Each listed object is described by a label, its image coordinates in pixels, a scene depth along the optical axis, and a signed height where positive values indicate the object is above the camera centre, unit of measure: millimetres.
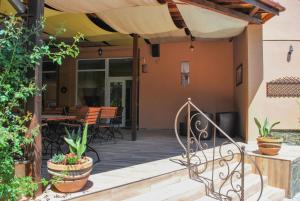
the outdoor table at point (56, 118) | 6105 -322
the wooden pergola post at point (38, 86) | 3604 +142
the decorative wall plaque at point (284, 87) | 7934 +297
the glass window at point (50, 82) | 13382 +678
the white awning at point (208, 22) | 6621 +1625
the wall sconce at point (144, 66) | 12023 +1154
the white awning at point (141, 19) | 6445 +1595
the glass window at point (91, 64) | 12859 +1309
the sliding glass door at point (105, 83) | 12555 +614
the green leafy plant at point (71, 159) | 3793 -639
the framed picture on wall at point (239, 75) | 8977 +666
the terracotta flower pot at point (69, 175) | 3695 -793
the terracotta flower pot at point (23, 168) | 3518 -687
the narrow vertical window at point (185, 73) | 11711 +897
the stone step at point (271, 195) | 5479 -1521
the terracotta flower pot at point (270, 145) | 6215 -783
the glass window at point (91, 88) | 12898 +439
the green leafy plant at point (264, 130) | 6406 -544
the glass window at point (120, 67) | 12461 +1165
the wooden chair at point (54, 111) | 8984 -281
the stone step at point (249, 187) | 4918 -1331
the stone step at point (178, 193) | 4320 -1179
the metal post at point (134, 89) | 8484 +267
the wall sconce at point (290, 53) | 7898 +1054
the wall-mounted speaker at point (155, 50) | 11859 +1679
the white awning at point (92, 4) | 5641 +1561
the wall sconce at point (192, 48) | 11139 +1666
